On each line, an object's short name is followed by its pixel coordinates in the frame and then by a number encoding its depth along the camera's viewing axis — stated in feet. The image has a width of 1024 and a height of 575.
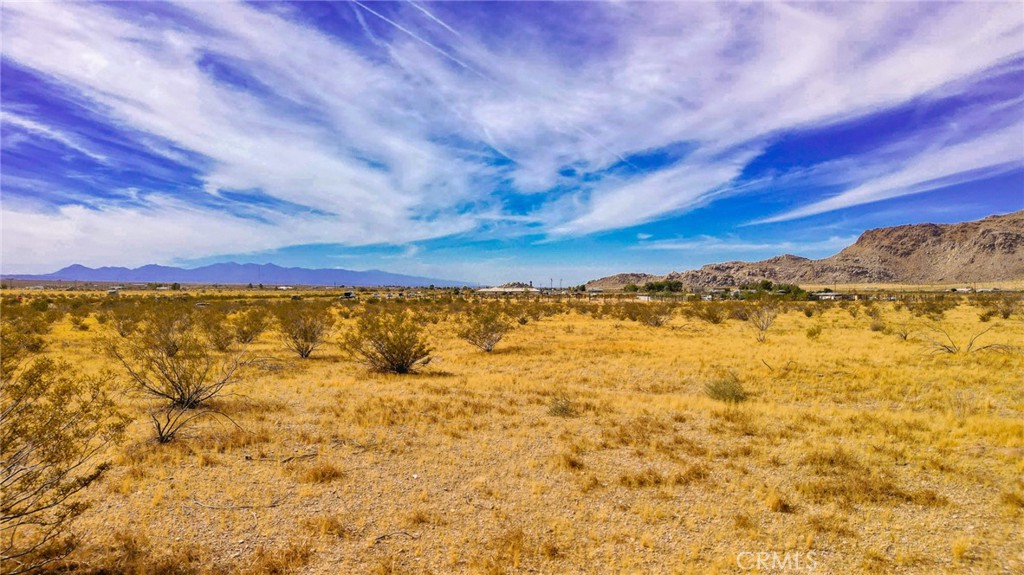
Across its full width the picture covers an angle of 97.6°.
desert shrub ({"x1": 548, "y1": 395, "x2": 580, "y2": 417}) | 36.22
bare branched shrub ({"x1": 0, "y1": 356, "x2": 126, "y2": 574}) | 16.20
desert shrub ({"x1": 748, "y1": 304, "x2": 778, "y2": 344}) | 91.18
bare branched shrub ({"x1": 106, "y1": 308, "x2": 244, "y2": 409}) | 35.65
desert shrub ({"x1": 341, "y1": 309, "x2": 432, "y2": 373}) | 55.01
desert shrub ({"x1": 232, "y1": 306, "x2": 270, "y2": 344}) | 73.72
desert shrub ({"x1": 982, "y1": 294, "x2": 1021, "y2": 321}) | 113.54
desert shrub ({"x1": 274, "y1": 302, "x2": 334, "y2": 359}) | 65.36
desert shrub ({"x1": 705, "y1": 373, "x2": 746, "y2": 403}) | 42.14
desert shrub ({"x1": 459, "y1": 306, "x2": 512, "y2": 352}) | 74.43
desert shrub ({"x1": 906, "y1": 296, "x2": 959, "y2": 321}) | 119.24
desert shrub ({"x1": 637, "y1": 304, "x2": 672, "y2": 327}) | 112.99
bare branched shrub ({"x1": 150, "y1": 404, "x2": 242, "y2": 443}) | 28.84
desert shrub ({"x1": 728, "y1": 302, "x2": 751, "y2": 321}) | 121.48
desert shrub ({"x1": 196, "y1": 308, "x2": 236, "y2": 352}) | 67.87
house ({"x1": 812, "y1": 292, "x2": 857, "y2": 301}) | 231.30
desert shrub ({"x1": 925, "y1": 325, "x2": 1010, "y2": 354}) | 61.82
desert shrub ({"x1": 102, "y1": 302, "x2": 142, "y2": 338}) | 82.17
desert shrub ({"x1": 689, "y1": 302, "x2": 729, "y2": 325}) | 120.67
